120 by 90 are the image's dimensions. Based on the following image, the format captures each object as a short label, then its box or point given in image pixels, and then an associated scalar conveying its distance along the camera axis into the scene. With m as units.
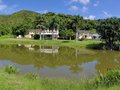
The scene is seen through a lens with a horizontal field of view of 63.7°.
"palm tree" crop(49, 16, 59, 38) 33.13
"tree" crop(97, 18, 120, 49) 21.53
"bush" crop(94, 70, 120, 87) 4.90
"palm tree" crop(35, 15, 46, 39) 34.00
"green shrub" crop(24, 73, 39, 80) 5.84
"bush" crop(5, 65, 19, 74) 6.79
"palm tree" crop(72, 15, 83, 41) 30.96
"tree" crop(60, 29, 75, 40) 31.26
